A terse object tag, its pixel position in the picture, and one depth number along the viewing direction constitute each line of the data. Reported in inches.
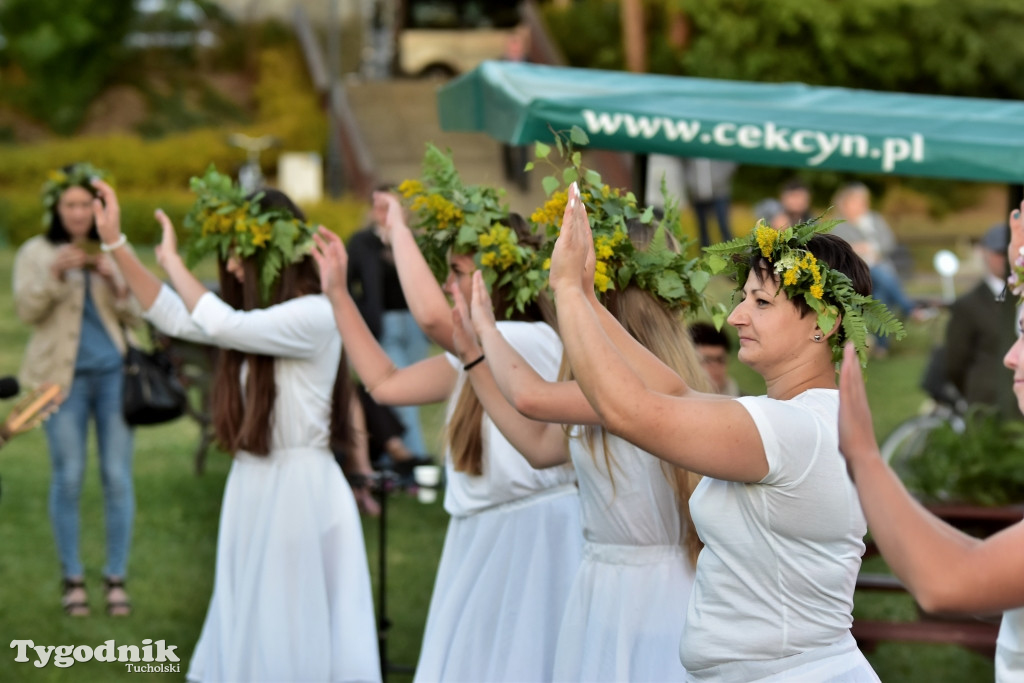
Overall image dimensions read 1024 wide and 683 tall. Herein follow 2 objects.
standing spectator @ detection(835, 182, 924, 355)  535.5
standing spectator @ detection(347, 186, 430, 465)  378.6
